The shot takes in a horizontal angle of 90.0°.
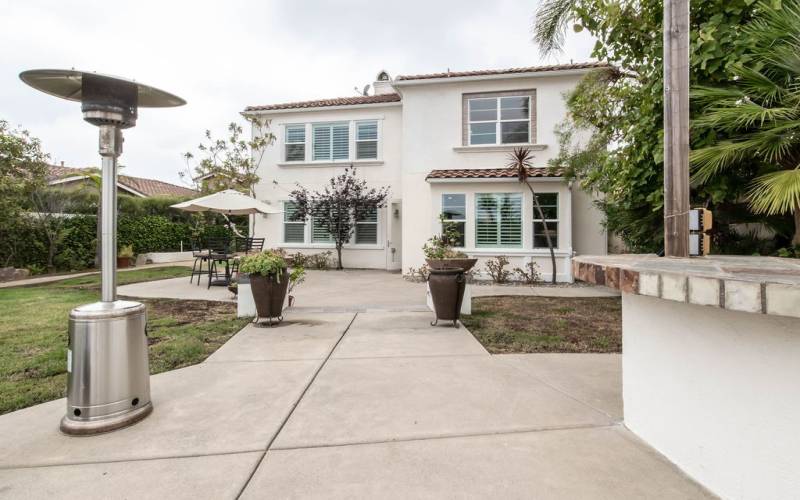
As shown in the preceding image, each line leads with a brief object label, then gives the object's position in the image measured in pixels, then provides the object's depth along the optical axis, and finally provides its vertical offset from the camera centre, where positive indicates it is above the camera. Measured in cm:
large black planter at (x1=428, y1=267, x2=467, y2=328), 603 -57
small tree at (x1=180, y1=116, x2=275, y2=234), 1545 +368
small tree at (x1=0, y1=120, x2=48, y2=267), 1195 +242
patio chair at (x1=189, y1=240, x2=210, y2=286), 1071 -6
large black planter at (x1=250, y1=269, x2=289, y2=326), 611 -63
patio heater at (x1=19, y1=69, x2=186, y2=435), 294 -56
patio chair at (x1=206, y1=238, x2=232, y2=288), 998 +5
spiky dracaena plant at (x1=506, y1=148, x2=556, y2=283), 1180 +262
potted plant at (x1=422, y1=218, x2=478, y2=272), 728 -6
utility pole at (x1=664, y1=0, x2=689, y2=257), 298 +95
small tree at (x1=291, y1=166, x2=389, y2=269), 1454 +182
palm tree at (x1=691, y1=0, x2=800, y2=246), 380 +144
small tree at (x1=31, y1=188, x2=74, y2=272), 1362 +128
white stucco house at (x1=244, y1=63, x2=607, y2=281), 1244 +332
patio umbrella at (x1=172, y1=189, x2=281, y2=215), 1016 +129
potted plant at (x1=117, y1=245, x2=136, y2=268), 1605 -13
